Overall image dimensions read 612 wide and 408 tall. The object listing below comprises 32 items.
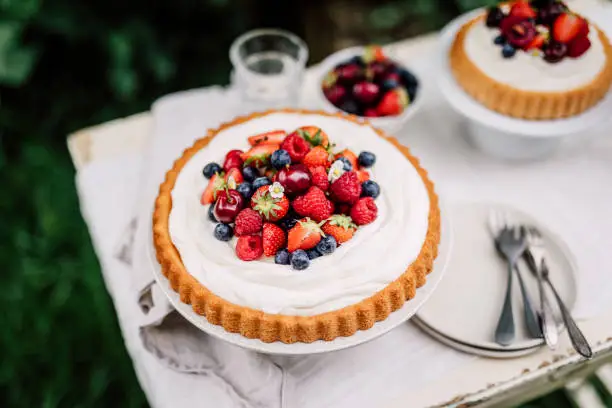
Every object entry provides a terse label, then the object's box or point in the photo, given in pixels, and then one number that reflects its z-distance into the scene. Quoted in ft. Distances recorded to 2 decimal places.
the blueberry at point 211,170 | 4.30
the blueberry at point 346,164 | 4.13
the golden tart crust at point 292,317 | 3.74
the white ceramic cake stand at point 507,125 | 5.04
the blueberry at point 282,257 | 3.82
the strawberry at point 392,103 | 5.36
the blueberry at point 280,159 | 4.09
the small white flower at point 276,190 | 3.89
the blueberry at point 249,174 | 4.16
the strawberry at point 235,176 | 4.12
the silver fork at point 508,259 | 4.26
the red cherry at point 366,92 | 5.41
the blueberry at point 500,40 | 5.16
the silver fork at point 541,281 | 4.20
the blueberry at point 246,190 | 4.04
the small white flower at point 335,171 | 4.06
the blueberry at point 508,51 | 5.05
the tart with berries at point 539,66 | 4.99
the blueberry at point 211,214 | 4.08
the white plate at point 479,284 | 4.35
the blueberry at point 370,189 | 4.10
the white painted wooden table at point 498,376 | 4.25
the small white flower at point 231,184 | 4.07
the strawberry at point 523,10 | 5.15
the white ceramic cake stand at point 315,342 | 3.80
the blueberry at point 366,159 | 4.31
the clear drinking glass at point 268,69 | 5.73
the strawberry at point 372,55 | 5.65
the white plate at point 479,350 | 4.28
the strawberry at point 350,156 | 4.28
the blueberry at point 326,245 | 3.83
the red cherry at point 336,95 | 5.46
